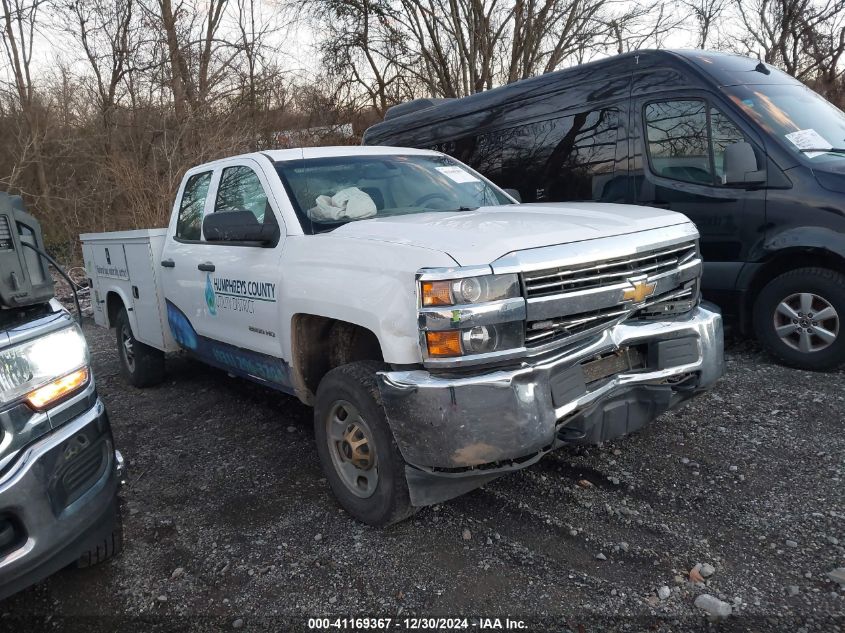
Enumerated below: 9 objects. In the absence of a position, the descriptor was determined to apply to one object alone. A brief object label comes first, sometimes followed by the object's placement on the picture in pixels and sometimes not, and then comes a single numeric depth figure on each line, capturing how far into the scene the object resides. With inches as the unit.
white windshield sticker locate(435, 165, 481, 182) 167.4
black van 177.8
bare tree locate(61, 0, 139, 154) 638.5
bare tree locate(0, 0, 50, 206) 605.9
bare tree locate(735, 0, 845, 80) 703.1
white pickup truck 96.9
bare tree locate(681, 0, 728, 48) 805.2
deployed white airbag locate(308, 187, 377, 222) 139.0
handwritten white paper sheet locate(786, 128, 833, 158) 183.8
